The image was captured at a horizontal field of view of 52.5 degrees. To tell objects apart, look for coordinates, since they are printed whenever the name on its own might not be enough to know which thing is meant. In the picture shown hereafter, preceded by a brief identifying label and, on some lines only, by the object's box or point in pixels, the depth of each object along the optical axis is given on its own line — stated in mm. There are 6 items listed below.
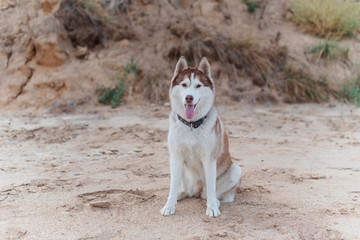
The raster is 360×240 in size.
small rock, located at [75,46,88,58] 8766
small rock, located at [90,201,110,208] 3316
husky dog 3234
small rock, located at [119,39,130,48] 9172
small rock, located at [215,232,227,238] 2801
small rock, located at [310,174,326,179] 4250
